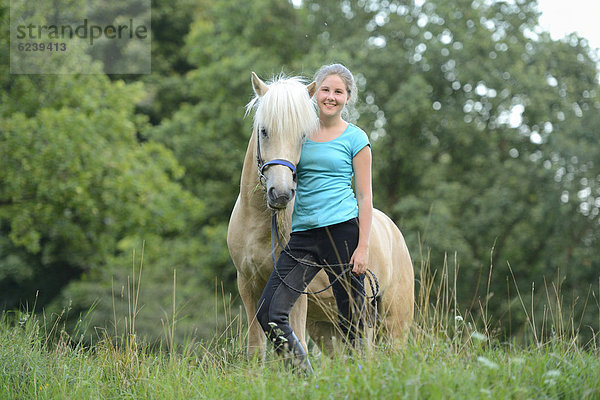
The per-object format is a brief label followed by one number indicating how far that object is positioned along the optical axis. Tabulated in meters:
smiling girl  7.44
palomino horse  7.43
